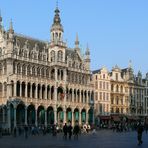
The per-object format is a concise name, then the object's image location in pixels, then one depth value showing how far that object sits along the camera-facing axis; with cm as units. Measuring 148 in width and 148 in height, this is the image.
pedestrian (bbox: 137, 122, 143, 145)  2414
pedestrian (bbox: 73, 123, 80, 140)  3317
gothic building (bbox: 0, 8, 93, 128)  5473
